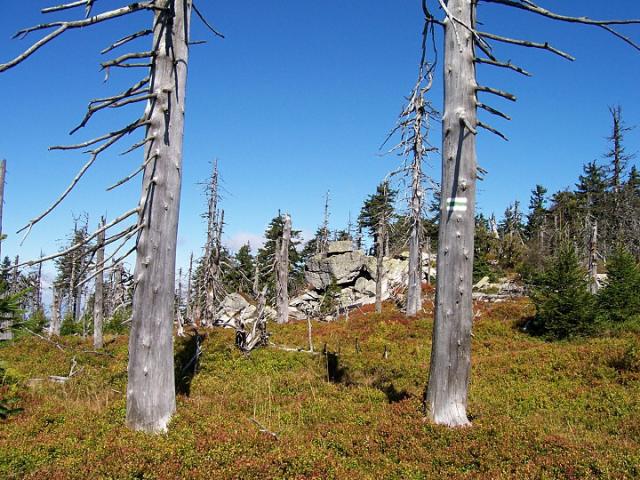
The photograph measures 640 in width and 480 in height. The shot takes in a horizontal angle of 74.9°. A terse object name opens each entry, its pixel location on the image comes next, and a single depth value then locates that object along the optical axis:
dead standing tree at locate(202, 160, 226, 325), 26.19
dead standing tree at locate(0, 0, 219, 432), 5.88
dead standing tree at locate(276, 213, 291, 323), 28.12
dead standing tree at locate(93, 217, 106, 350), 18.22
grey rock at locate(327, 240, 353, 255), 45.33
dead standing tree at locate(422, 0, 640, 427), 5.84
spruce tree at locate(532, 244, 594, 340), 16.16
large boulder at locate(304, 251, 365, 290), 43.41
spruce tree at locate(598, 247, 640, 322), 17.72
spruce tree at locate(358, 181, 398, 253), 56.05
